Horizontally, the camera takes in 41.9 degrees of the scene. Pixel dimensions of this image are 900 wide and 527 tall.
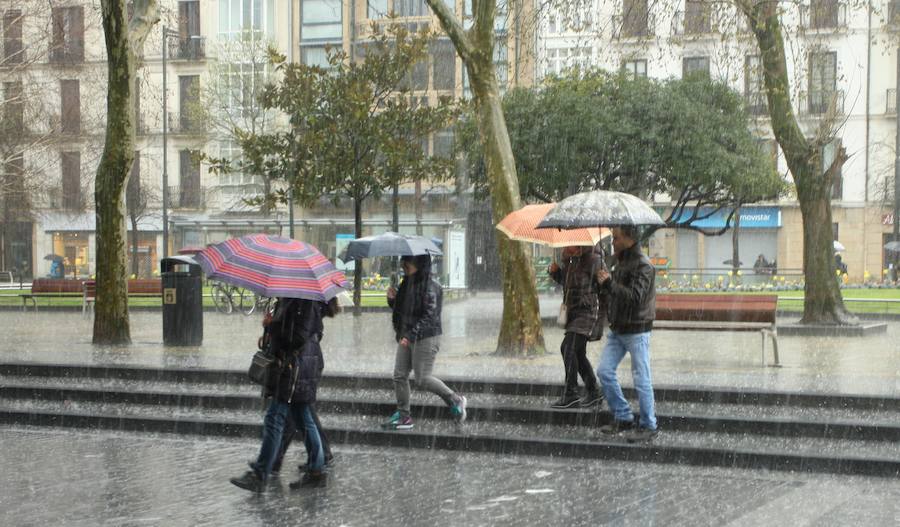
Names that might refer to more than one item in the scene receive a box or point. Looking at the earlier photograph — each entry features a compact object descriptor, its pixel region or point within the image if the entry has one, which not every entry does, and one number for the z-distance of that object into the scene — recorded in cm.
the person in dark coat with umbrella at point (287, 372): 781
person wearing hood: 952
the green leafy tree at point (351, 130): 2419
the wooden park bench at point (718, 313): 1333
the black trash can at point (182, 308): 1572
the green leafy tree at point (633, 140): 2358
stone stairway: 905
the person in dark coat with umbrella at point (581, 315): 1008
